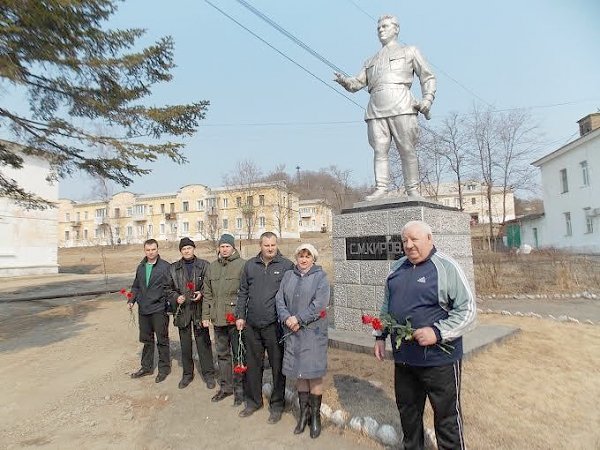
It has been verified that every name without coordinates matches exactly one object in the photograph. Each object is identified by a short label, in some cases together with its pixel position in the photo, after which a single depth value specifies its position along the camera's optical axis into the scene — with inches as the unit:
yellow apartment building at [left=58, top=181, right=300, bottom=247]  1952.5
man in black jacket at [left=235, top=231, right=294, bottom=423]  155.0
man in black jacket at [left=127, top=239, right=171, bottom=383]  209.0
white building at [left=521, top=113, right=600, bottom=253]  933.8
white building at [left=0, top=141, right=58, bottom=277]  965.2
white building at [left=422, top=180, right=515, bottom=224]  1915.6
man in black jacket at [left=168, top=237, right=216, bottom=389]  194.2
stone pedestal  212.2
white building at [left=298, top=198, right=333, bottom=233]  2613.2
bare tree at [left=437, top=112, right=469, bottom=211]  962.1
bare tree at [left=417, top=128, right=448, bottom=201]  928.9
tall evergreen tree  259.0
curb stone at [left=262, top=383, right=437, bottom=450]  125.0
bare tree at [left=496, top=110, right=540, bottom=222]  975.6
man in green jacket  175.6
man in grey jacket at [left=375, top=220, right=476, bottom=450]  98.8
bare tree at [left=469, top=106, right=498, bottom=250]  967.6
